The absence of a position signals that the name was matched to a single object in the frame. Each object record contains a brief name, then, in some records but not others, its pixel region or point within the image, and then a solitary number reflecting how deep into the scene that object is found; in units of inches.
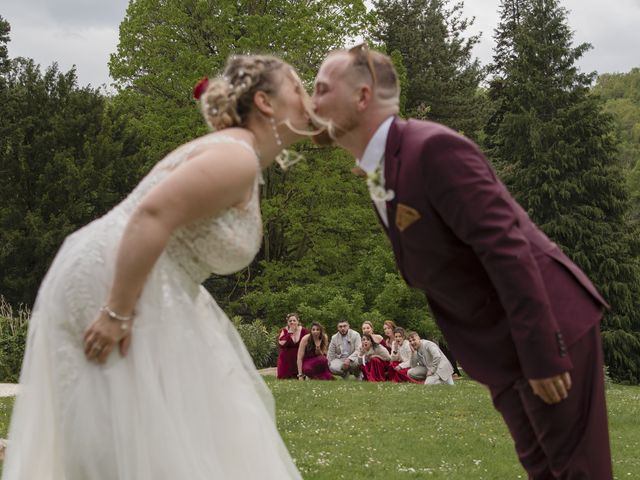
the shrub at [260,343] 967.0
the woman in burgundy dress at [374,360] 723.4
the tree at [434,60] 1599.4
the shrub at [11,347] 741.3
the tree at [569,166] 1316.4
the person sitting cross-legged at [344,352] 727.1
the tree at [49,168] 1173.7
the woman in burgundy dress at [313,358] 703.7
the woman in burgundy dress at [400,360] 721.0
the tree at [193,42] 1147.3
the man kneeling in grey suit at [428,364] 687.7
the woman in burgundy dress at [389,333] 748.6
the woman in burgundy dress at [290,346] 712.4
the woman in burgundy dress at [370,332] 707.4
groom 121.8
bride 124.9
